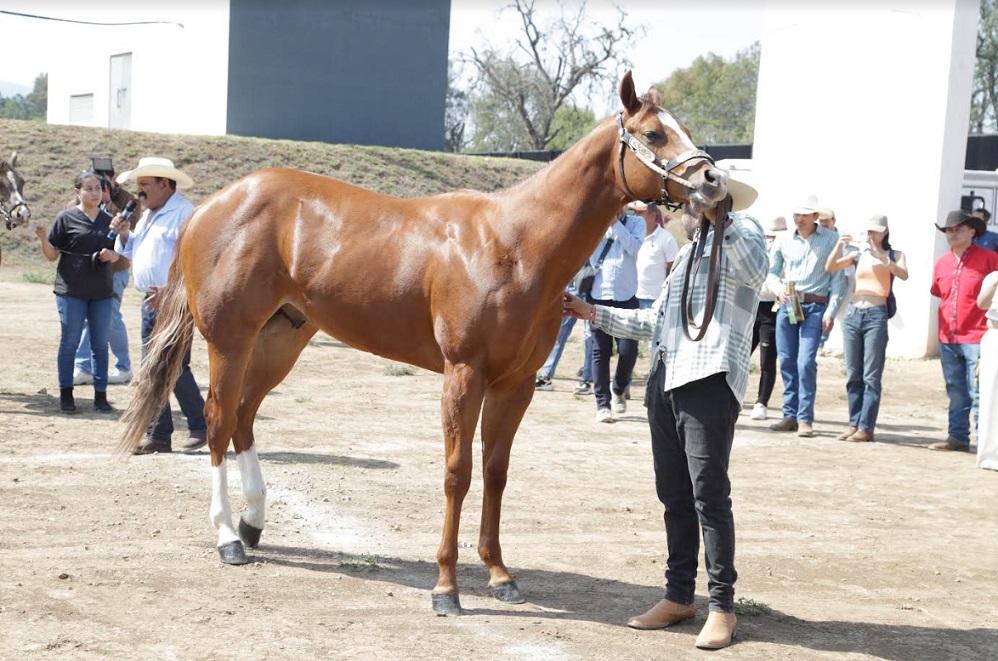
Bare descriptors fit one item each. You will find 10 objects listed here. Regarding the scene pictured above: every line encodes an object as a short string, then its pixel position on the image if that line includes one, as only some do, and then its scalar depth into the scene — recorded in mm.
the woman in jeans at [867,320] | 10305
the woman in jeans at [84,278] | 9523
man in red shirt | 9773
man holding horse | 4609
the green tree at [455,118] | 63781
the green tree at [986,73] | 44656
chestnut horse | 4949
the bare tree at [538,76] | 50719
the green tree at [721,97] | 70688
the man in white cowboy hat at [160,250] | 7781
